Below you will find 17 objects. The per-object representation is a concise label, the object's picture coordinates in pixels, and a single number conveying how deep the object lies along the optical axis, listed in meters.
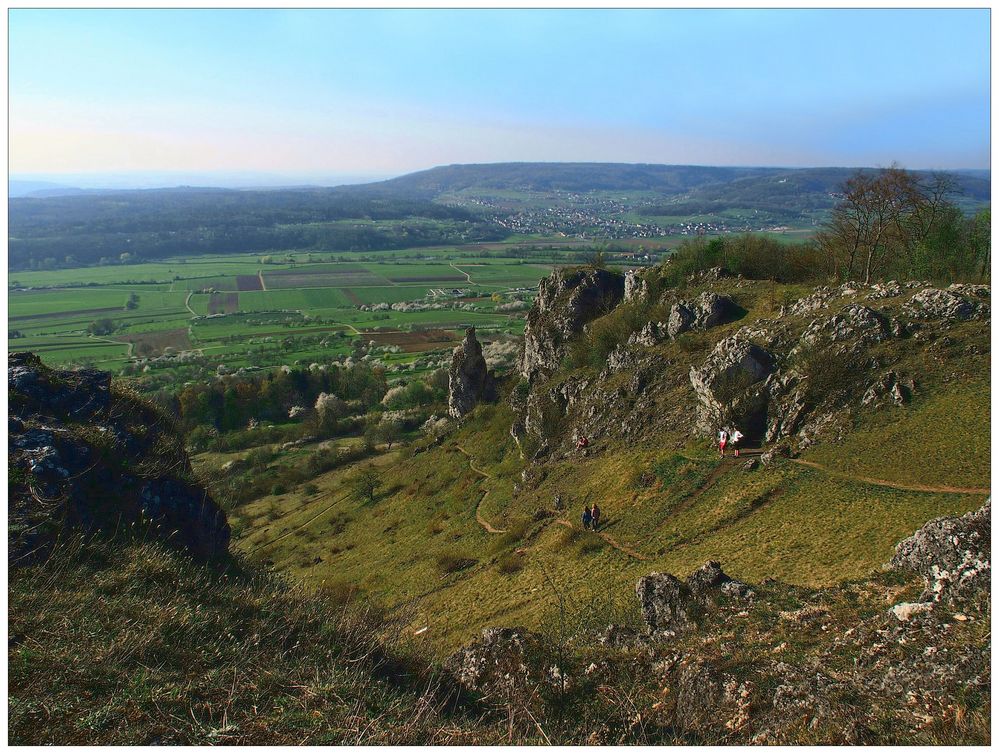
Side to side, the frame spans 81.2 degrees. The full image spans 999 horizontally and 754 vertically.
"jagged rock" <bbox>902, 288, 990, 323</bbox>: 27.01
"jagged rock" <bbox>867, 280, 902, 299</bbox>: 30.67
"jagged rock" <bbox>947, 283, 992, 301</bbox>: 27.60
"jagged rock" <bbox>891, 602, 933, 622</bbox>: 11.52
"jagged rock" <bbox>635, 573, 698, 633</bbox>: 14.77
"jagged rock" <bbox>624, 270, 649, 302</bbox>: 51.75
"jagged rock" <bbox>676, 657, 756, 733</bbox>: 9.54
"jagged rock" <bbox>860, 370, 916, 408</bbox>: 25.22
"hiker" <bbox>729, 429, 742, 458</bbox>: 28.70
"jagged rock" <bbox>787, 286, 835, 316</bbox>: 32.91
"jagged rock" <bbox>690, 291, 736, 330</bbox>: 40.28
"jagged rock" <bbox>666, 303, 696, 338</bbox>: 41.06
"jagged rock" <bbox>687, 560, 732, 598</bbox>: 15.49
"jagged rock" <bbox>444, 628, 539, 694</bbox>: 10.80
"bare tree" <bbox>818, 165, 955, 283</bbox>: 41.16
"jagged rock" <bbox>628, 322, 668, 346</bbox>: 42.84
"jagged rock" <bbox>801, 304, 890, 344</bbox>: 28.08
